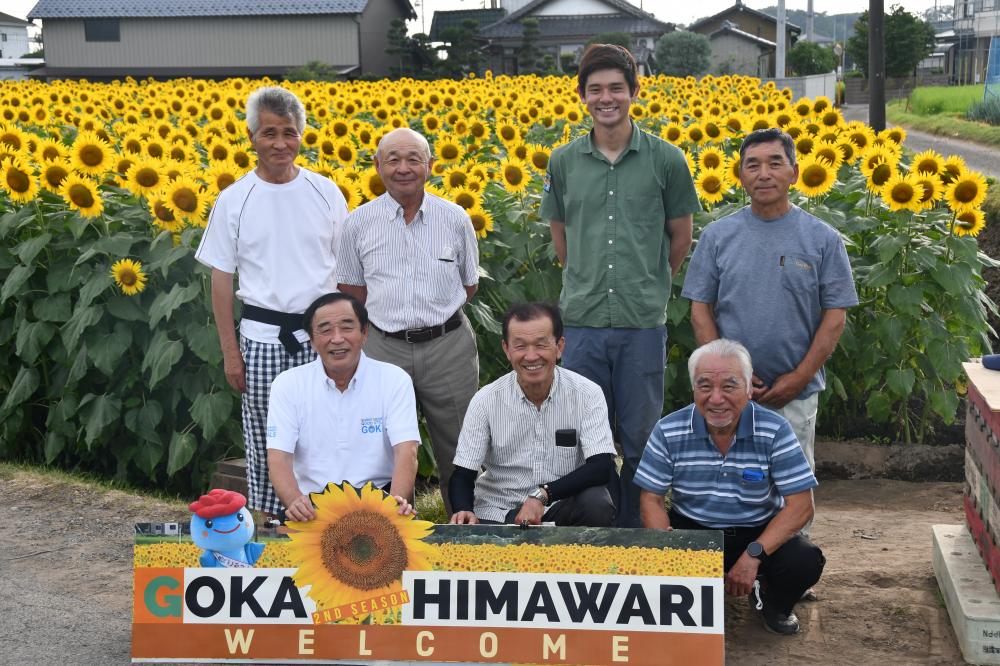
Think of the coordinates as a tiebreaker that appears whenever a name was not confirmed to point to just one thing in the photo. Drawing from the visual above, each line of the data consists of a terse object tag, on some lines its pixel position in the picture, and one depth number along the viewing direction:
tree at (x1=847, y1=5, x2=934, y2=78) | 55.91
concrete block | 4.01
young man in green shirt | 4.75
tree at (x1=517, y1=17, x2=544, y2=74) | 45.19
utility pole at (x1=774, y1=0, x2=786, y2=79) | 35.12
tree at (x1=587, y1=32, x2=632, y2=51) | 38.25
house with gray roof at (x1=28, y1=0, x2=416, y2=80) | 45.53
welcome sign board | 3.75
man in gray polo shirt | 4.45
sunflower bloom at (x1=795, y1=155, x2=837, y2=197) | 6.36
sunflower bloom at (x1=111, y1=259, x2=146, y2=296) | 6.20
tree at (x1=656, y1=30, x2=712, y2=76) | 41.66
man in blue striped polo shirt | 4.14
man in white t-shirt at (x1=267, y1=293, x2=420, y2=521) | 4.33
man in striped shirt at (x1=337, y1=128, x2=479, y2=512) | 4.75
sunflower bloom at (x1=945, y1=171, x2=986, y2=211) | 6.55
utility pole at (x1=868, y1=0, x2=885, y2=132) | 15.73
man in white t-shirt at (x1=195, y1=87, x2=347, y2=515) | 4.62
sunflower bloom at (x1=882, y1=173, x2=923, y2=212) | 6.46
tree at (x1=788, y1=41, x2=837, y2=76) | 56.00
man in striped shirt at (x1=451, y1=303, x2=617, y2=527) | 4.44
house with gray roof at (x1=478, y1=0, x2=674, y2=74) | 50.47
